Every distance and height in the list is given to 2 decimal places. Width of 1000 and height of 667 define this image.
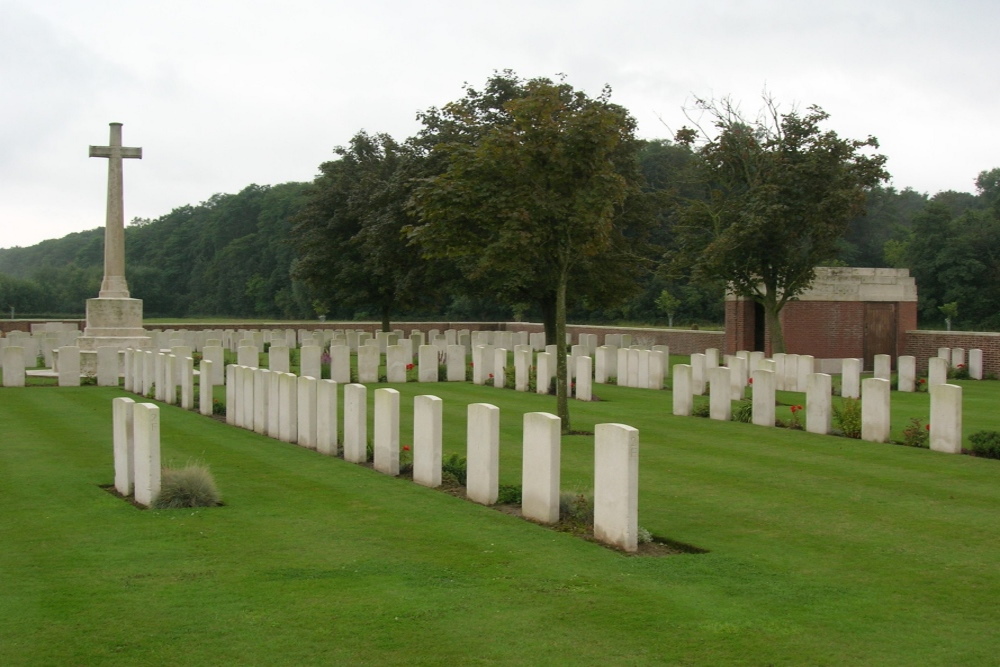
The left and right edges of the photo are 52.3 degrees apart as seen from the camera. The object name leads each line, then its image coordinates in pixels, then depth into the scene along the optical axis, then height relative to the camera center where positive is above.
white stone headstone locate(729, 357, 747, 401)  18.52 -1.31
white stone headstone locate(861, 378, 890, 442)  12.86 -1.34
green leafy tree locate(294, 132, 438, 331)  30.64 +2.21
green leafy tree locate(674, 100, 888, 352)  21.30 +2.18
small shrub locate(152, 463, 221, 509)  8.53 -1.59
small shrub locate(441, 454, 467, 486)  9.81 -1.61
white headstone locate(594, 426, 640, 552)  7.17 -1.30
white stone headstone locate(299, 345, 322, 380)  20.61 -1.17
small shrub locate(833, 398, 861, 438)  13.38 -1.52
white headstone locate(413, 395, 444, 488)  9.58 -1.28
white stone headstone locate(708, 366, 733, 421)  15.00 -1.31
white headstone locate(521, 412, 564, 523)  8.00 -1.30
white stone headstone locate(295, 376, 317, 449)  12.00 -1.27
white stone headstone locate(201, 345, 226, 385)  19.89 -1.12
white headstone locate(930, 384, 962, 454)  12.02 -1.35
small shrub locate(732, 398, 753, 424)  14.86 -1.59
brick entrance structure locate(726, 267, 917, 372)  26.58 -0.32
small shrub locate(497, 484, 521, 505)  8.88 -1.68
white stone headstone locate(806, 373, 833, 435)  13.66 -1.32
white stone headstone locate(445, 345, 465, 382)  22.33 -1.33
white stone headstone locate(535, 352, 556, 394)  19.39 -1.27
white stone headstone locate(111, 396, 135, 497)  9.09 -1.32
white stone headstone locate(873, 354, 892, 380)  19.48 -1.18
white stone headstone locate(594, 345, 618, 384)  22.09 -1.30
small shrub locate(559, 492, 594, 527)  7.95 -1.62
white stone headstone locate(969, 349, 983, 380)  23.72 -1.37
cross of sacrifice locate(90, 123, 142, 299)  24.64 +1.98
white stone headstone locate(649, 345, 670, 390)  20.64 -1.32
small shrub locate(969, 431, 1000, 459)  11.63 -1.60
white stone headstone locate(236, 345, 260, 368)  20.84 -1.08
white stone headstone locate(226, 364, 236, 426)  14.48 -1.32
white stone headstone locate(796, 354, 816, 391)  19.56 -1.29
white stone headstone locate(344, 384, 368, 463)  10.96 -1.29
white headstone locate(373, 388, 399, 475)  10.30 -1.31
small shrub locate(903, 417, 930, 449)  12.57 -1.62
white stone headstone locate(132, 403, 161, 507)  8.48 -1.28
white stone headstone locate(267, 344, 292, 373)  20.94 -1.14
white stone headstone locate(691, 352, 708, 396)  18.91 -1.31
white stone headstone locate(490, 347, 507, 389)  20.72 -1.30
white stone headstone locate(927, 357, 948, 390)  19.47 -1.25
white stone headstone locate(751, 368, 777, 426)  14.34 -1.30
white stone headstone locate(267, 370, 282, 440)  12.90 -1.31
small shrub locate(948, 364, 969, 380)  23.84 -1.59
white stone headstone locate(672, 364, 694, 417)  15.50 -1.35
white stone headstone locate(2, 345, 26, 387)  20.14 -1.30
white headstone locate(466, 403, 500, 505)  8.81 -1.30
